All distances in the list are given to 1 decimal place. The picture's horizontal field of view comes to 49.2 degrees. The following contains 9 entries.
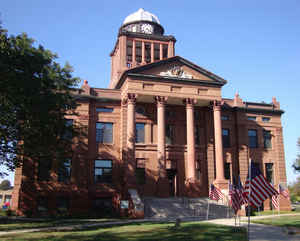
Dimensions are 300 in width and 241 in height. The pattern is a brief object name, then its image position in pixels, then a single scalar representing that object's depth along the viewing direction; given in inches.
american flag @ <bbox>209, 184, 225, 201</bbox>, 1009.5
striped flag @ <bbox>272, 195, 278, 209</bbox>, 1189.8
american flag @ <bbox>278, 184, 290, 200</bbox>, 1319.1
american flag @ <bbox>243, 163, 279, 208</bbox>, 602.9
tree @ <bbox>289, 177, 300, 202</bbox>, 2787.4
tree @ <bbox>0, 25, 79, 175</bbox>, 879.1
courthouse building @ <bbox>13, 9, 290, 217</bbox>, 1283.2
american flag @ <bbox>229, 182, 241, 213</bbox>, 791.1
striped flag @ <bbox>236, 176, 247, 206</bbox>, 806.0
